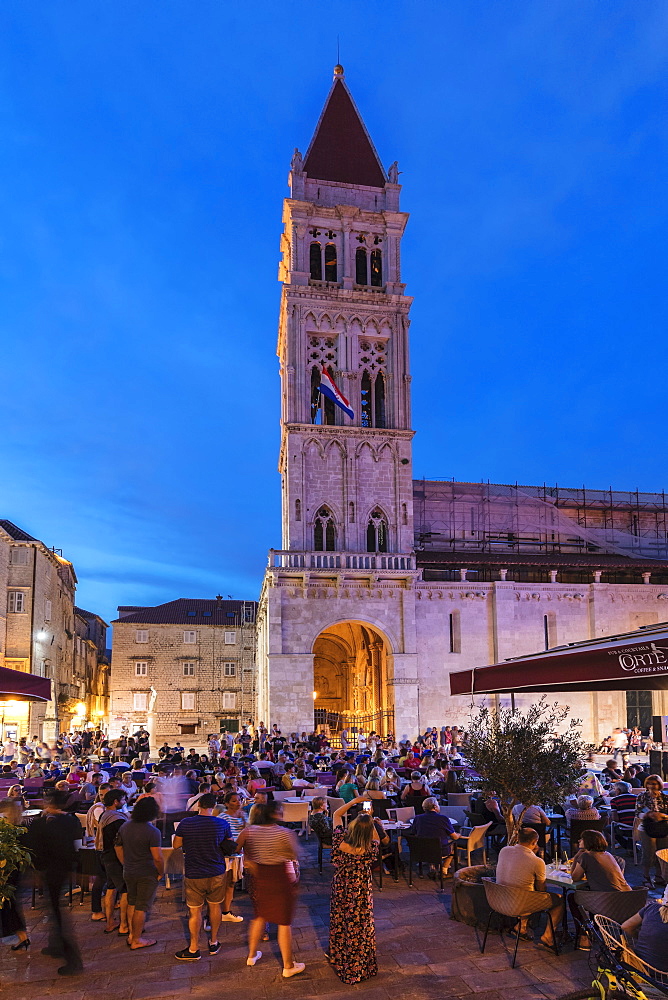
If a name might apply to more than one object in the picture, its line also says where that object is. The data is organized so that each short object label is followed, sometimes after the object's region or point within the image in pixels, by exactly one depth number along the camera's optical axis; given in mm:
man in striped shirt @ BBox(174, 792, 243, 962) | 6816
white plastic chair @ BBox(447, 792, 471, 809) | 13086
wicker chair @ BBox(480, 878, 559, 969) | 6605
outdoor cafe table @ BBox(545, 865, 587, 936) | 6863
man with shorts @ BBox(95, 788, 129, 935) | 7458
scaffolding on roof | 36375
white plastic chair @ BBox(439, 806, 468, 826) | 11617
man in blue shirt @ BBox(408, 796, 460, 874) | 9305
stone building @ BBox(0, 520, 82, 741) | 31688
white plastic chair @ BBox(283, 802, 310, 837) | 12656
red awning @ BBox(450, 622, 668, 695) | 6742
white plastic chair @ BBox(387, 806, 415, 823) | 11125
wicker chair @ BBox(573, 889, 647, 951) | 6094
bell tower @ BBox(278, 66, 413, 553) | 30094
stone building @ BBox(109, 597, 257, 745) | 44438
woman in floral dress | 6344
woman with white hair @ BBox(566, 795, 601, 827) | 9891
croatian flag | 29500
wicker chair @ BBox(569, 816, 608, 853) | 9914
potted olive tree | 8609
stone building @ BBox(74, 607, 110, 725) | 50406
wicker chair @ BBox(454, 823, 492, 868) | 9320
